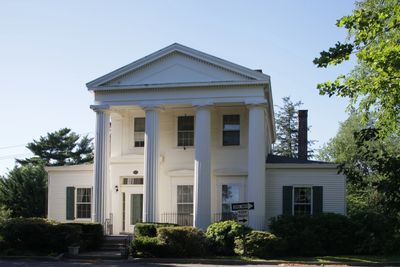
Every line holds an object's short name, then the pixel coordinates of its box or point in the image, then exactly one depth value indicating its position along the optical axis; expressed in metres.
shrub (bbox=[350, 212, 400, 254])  21.69
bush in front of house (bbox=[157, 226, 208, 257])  20.88
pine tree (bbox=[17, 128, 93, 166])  61.78
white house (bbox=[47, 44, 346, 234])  25.02
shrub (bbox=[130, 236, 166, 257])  20.86
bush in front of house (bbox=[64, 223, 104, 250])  23.32
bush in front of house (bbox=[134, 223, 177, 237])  22.67
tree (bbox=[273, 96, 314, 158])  63.53
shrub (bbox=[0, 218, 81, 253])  22.11
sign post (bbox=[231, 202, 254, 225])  20.95
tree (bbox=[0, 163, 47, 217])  34.22
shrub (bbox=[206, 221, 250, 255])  21.80
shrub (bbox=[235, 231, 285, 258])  20.95
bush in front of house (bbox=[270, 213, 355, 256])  22.38
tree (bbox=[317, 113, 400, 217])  5.98
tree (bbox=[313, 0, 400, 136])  7.72
